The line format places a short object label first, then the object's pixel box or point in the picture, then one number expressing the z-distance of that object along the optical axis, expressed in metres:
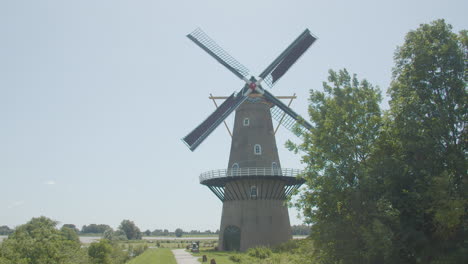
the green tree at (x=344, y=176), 11.68
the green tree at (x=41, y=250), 14.05
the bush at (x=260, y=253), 20.48
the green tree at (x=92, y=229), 134.55
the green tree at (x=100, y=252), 19.56
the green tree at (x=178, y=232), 129.48
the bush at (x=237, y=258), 20.23
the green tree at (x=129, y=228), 83.72
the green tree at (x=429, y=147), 10.53
